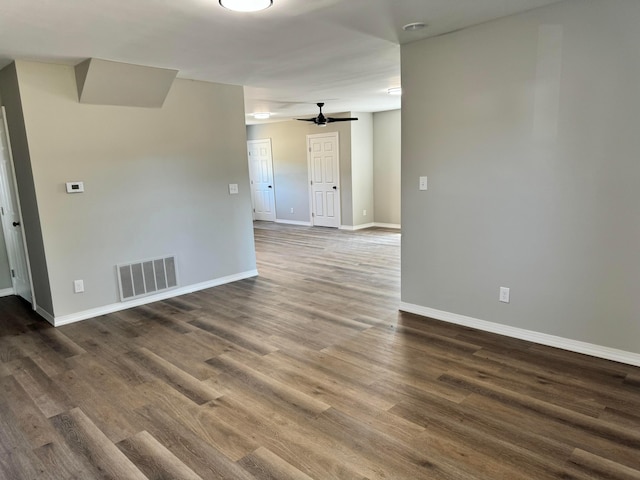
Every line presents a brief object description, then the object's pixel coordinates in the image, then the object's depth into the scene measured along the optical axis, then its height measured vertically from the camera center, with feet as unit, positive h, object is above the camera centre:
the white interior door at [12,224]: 13.75 -1.51
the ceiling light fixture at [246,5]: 7.73 +3.18
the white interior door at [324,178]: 29.43 -0.65
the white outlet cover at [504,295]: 10.82 -3.49
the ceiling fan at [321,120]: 22.11 +2.63
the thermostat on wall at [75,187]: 12.80 -0.23
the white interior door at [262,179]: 34.12 -0.62
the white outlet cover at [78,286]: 13.26 -3.41
